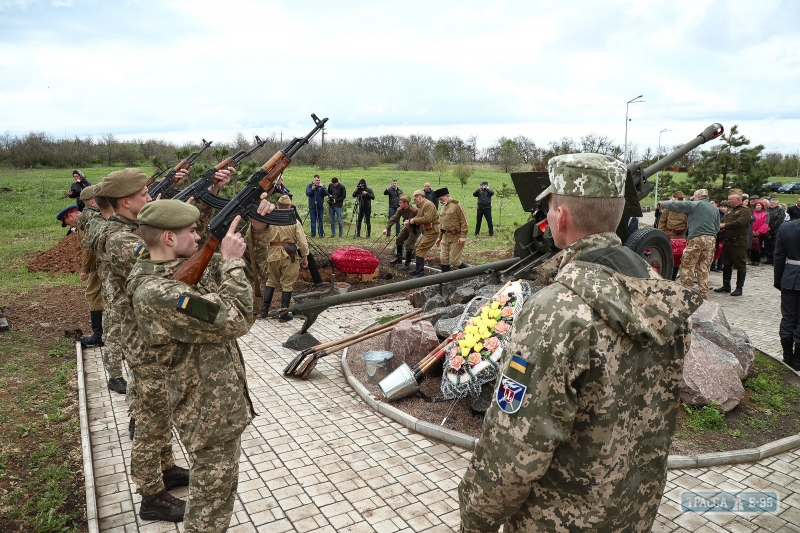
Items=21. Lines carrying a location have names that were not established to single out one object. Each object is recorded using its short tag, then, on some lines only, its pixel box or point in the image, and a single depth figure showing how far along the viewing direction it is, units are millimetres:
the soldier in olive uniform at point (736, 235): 11203
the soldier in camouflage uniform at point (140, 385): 3848
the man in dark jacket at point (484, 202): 18594
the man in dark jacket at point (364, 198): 17328
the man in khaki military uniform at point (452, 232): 11547
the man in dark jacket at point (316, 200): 17719
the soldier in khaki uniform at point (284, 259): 9047
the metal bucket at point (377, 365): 6332
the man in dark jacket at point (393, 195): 17892
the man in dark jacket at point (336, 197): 17789
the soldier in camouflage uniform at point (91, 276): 7039
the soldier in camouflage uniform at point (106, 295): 5137
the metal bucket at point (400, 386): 5785
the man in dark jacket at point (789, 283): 6879
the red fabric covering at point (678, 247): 10938
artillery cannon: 5902
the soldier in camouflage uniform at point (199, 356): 2959
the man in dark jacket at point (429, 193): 14624
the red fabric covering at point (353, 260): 11258
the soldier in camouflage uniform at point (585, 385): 1764
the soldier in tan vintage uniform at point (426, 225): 12133
